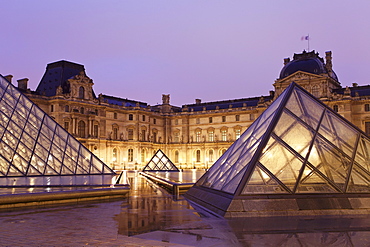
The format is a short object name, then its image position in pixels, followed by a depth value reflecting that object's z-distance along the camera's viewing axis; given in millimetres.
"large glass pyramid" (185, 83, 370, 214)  9586
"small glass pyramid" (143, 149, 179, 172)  42500
